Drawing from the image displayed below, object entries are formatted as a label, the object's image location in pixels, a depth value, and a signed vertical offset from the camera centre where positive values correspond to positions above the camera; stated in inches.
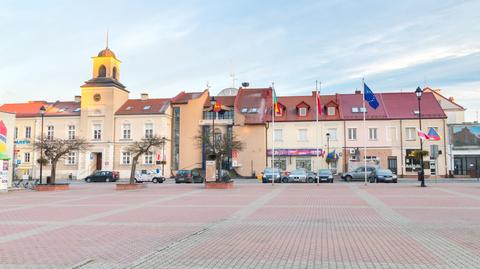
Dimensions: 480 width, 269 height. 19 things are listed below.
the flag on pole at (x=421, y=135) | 1373.6 +88.4
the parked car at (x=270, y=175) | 1615.4 -47.4
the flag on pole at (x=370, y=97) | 1282.0 +195.0
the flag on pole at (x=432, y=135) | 1647.4 +107.3
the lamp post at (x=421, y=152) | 1188.5 +29.4
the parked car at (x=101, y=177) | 1927.9 -63.9
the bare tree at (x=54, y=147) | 1240.5 +46.5
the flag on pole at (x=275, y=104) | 1386.6 +197.2
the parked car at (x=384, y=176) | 1526.8 -48.3
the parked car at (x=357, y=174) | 1686.8 -46.1
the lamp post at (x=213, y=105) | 1307.8 +176.0
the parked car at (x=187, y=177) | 1653.5 -55.2
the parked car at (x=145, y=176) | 1808.6 -56.0
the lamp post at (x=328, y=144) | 2049.7 +89.1
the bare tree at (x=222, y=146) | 1354.7 +57.9
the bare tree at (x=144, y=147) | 1272.8 +49.3
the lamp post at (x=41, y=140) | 1267.8 +66.7
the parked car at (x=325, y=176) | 1581.0 -49.6
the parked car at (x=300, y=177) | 1632.6 -55.0
